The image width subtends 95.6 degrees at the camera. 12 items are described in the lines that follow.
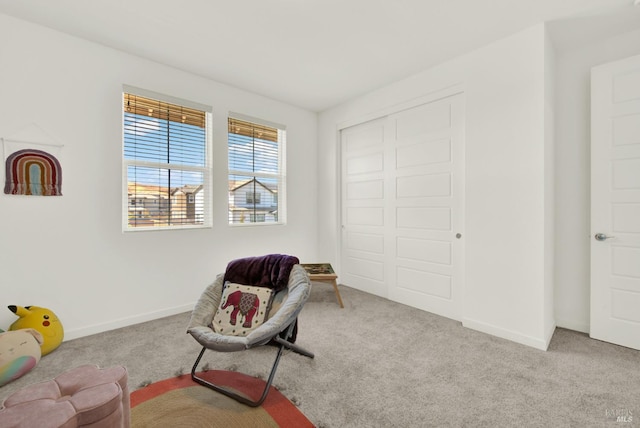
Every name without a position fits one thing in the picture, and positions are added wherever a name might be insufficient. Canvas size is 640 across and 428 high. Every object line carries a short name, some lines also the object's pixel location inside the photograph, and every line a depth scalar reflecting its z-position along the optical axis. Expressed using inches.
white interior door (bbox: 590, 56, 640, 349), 93.8
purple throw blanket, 94.4
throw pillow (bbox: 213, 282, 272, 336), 84.7
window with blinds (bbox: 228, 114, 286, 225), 147.6
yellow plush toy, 89.2
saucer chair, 69.7
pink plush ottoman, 45.0
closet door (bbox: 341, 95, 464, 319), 121.0
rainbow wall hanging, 92.0
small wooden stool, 133.0
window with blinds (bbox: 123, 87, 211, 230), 117.3
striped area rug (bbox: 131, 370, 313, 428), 62.8
